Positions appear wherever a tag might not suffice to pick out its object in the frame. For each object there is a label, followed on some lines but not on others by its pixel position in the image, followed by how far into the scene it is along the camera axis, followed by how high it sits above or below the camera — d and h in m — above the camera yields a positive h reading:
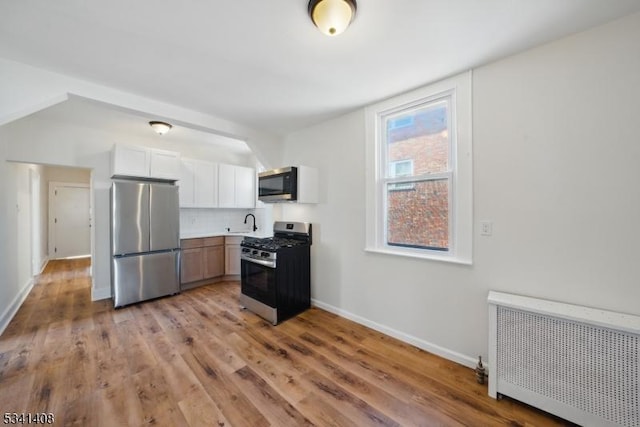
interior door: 6.24 -0.18
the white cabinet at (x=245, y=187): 4.96 +0.56
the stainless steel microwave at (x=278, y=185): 3.11 +0.38
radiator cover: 1.36 -0.91
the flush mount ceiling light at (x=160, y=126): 3.33 +1.23
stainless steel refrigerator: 3.33 -0.40
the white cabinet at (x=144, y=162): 3.52 +0.80
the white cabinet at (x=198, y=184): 4.26 +0.55
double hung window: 2.10 +0.40
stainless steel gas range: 2.88 -0.78
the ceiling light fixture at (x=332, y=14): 1.33 +1.13
